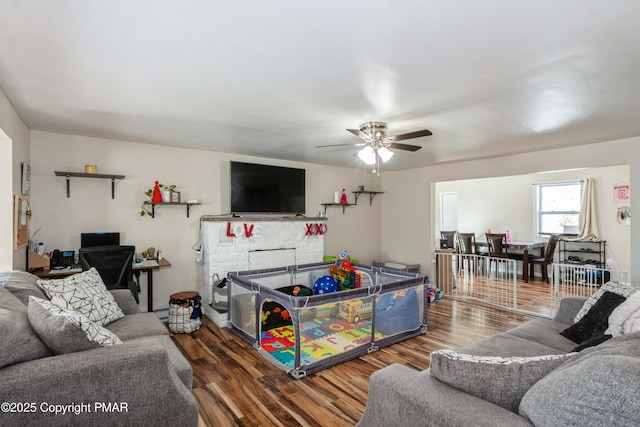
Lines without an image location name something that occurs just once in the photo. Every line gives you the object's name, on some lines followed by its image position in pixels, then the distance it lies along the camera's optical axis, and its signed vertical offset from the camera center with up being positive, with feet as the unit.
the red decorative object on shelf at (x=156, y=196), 13.33 +0.71
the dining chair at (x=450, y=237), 25.22 -1.87
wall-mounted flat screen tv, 15.25 +1.21
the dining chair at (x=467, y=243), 23.56 -2.15
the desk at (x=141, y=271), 10.39 -1.95
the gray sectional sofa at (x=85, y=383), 4.32 -2.41
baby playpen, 9.69 -3.71
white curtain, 20.70 +0.03
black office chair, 10.38 -1.62
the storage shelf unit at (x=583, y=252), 20.36 -2.48
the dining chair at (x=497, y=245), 21.93 -2.12
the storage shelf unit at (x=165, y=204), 13.72 +0.40
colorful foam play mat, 10.34 -4.40
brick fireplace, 14.12 -1.46
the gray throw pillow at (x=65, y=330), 4.96 -1.83
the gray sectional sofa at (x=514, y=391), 2.97 -2.06
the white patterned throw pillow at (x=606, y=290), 7.86 -1.92
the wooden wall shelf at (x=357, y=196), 19.49 +1.10
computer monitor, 12.17 -0.97
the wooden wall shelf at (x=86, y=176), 11.71 +1.39
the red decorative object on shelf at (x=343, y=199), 19.53 +0.86
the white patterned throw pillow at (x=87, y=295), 7.57 -2.00
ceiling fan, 10.12 +2.24
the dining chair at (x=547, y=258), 20.99 -2.93
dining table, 21.47 -2.30
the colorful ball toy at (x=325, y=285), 13.10 -2.94
